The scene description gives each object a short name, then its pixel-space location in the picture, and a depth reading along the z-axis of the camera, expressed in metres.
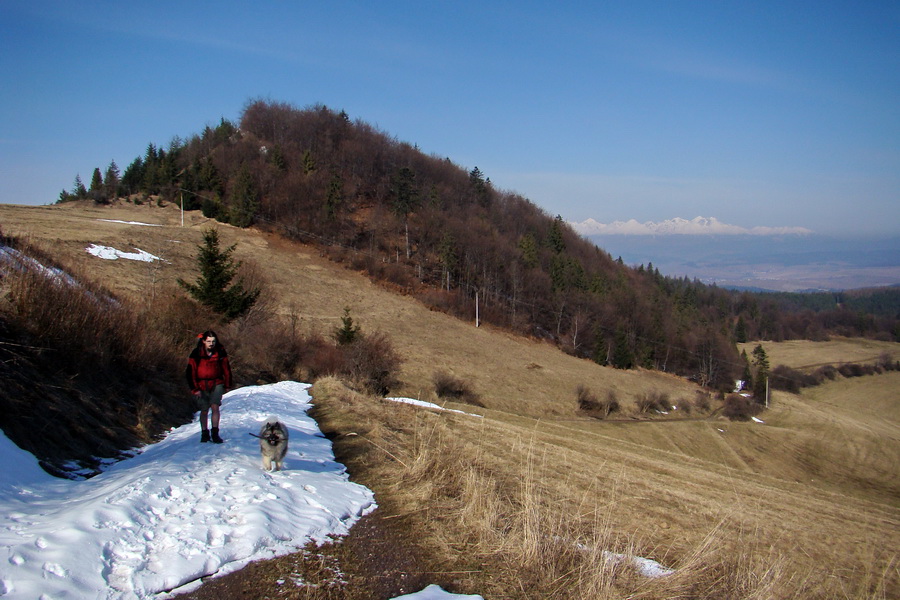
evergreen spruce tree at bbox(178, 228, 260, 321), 21.39
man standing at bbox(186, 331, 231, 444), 7.23
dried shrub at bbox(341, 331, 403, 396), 22.88
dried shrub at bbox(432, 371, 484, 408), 33.50
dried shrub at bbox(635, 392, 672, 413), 44.79
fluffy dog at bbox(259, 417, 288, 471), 6.20
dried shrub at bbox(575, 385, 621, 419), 40.22
